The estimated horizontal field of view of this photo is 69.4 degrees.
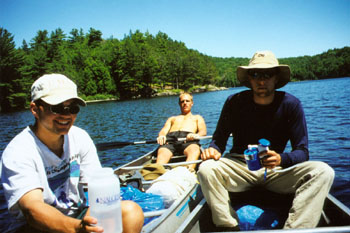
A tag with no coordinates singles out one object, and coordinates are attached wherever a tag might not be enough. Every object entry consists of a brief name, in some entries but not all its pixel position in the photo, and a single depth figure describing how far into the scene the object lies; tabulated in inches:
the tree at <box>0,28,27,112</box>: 1797.5
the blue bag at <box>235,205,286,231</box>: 116.7
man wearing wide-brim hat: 97.1
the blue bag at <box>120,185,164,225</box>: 131.6
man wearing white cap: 70.5
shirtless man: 225.0
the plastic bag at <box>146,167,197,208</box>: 143.3
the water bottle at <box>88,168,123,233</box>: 64.9
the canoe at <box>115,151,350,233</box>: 107.4
